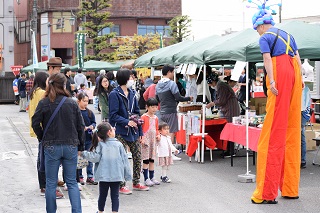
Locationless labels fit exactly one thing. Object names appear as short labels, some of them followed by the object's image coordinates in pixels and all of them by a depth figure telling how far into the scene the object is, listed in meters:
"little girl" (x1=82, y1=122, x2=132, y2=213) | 8.24
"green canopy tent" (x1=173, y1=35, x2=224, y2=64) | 14.13
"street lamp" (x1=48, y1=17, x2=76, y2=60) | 61.97
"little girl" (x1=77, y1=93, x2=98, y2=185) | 10.61
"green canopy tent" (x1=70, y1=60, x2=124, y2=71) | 41.34
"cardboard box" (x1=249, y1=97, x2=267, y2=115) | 15.84
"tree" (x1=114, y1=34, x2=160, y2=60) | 59.88
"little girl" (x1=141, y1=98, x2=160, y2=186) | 10.90
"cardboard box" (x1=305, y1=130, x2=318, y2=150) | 15.75
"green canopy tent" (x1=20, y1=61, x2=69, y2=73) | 40.60
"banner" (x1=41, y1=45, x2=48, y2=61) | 62.59
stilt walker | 9.38
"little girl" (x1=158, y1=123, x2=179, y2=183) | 11.23
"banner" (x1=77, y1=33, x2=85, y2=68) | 41.24
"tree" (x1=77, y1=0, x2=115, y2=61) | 53.72
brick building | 66.31
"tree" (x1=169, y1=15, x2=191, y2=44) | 57.34
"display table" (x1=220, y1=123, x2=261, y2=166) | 12.02
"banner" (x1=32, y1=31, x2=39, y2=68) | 37.33
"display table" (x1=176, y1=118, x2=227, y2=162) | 14.15
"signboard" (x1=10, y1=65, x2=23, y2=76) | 46.12
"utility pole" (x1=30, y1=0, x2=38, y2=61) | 47.14
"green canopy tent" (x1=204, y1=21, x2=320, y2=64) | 11.61
